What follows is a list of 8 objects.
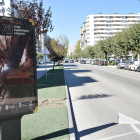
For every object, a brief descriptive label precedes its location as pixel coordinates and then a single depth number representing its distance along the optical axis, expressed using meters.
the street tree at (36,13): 9.55
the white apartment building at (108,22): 130.50
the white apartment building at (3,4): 73.69
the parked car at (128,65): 36.47
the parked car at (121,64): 41.25
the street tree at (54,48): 31.90
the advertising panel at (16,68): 4.00
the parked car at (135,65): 33.02
